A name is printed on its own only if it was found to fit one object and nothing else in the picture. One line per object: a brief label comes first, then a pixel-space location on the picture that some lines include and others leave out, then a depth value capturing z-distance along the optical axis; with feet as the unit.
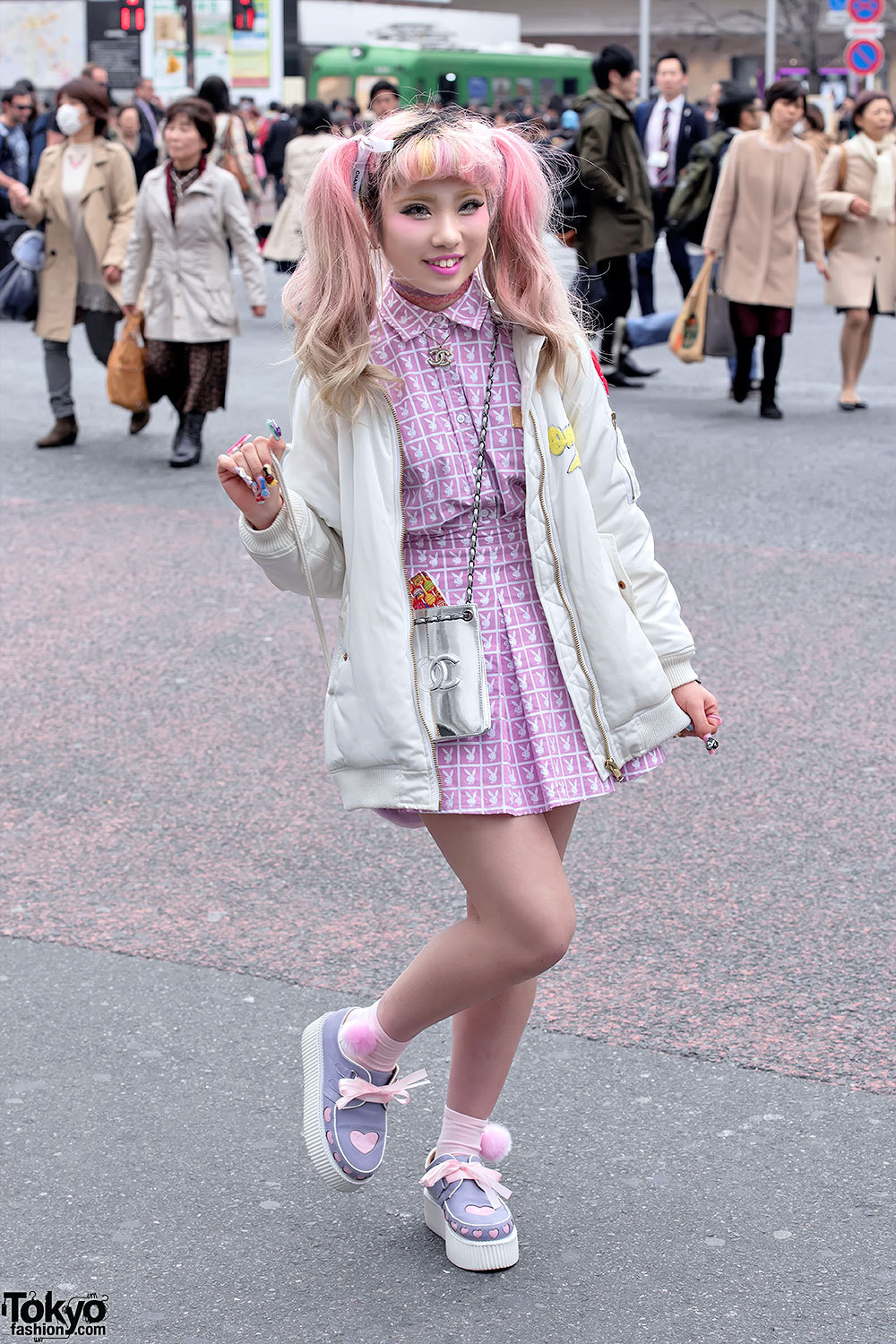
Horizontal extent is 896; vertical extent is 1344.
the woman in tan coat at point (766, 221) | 33.65
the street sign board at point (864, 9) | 69.82
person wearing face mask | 30.78
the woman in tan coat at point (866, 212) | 33.71
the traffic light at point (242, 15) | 94.32
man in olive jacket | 36.78
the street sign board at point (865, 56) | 70.95
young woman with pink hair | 8.31
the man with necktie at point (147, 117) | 48.37
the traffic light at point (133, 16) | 91.20
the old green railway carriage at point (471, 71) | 119.03
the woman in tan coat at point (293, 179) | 47.32
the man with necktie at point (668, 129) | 43.88
